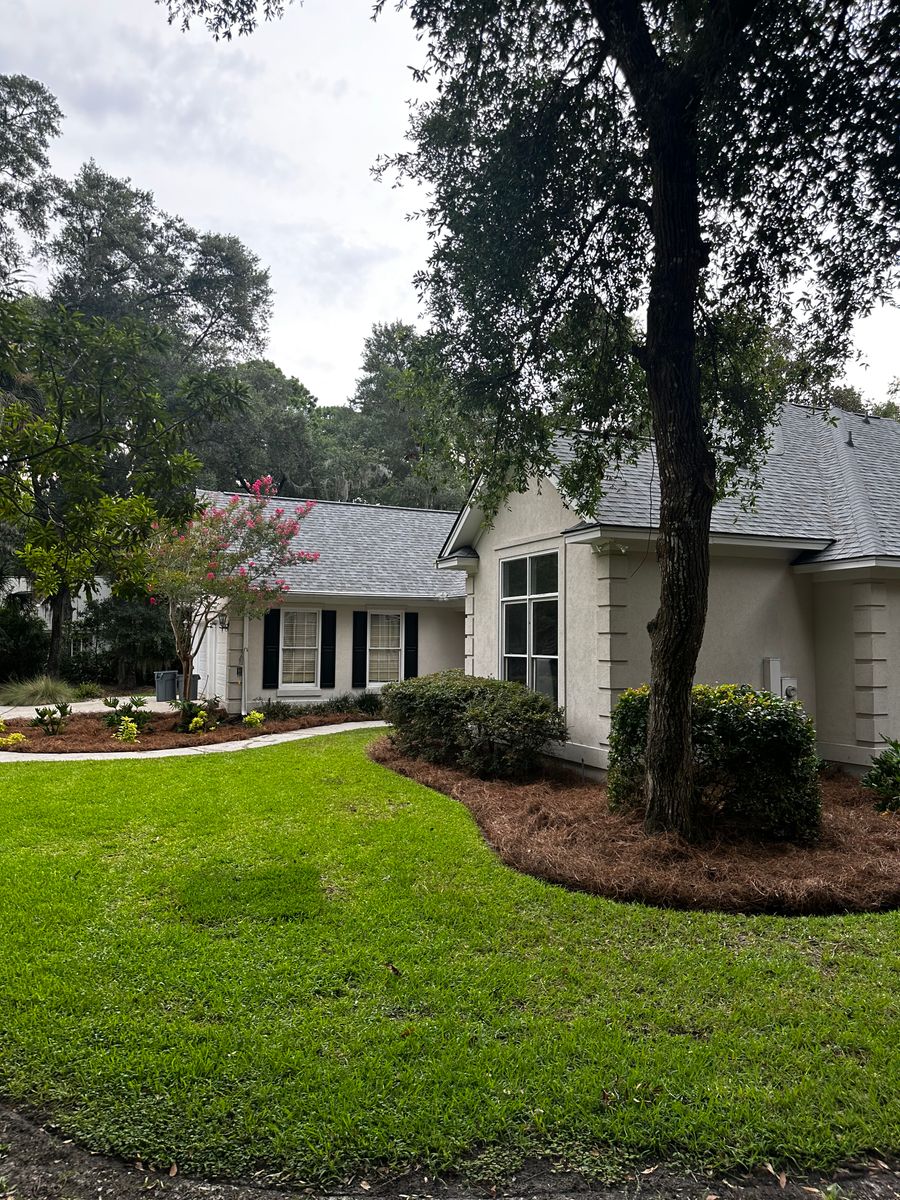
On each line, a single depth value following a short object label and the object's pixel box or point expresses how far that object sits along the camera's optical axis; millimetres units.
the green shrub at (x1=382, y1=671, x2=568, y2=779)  9641
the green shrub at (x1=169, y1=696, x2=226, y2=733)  13586
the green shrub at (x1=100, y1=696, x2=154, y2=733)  13188
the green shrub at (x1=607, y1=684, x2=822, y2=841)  6707
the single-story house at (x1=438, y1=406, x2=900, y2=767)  9383
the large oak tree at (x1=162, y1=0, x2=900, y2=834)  5930
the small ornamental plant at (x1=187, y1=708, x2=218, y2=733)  13469
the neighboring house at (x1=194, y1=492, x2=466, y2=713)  15711
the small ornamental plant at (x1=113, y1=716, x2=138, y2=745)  12312
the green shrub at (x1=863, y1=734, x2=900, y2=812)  7941
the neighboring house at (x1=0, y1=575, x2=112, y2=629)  22556
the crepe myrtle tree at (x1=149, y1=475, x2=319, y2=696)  13633
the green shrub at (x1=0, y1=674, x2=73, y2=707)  17797
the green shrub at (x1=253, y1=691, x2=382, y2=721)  15367
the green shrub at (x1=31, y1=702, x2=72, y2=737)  13141
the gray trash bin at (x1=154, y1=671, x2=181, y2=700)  17625
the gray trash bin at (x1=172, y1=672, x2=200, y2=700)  16919
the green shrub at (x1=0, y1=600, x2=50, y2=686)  20609
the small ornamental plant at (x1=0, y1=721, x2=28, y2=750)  11719
